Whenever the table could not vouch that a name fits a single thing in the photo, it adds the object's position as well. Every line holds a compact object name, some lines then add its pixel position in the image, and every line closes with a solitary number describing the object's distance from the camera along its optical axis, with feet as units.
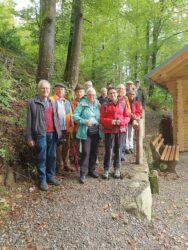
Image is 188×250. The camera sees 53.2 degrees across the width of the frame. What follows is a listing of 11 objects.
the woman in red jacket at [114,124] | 12.64
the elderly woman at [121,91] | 14.20
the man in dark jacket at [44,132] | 11.26
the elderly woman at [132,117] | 15.74
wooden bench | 19.46
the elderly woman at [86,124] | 12.55
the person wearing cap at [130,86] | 17.37
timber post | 15.45
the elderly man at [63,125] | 12.61
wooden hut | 23.84
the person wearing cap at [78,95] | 13.83
